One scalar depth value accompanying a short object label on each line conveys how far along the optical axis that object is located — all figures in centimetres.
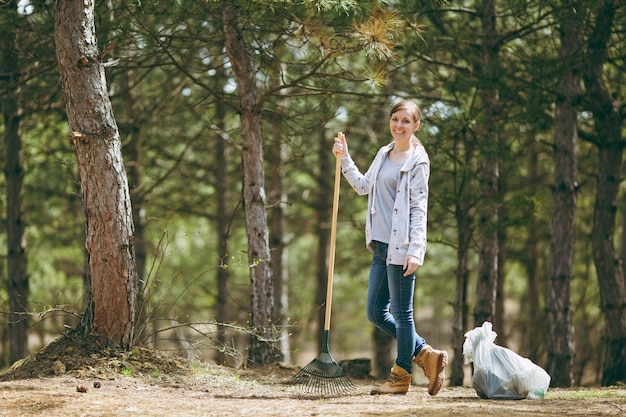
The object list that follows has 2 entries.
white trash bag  1110
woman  1056
